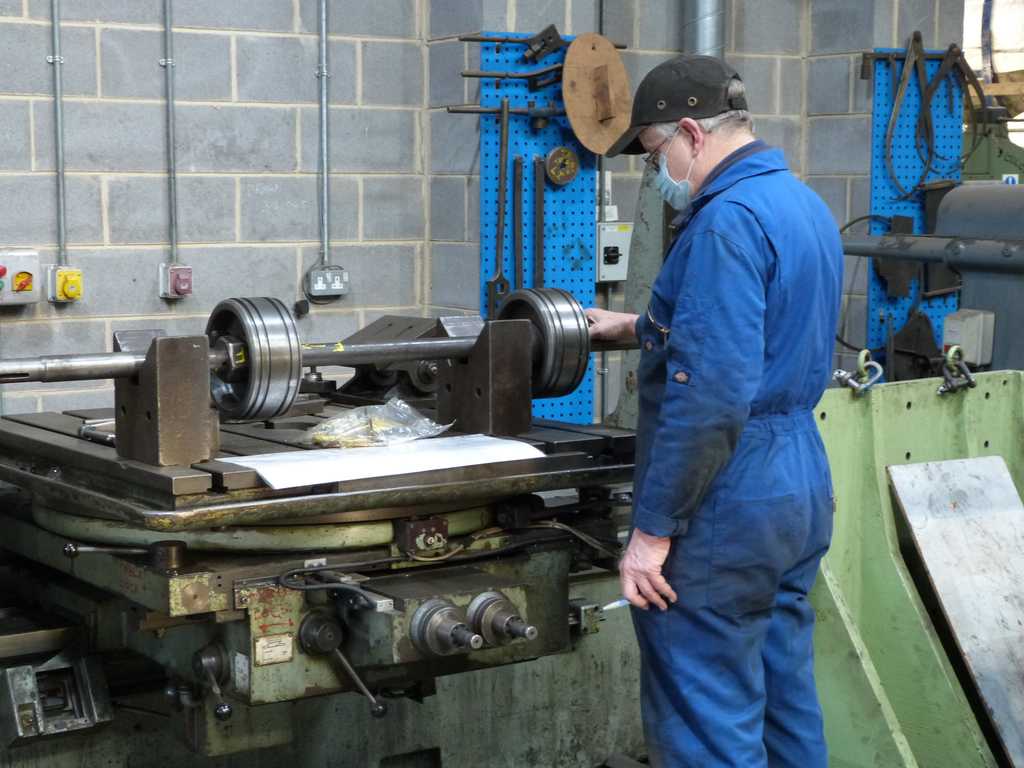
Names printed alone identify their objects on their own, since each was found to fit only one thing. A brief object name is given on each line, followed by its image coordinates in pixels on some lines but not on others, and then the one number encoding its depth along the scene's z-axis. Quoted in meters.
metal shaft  1.99
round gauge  4.11
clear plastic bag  2.20
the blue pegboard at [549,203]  4.04
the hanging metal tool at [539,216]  4.10
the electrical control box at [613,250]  4.30
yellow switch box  3.67
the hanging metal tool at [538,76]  3.94
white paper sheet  1.94
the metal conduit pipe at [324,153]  4.03
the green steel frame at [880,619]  2.49
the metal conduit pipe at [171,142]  3.79
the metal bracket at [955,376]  2.74
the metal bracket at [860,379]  2.57
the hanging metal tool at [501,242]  3.99
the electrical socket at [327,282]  4.10
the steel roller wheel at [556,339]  2.39
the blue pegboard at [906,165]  4.57
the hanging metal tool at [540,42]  3.98
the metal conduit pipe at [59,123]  3.63
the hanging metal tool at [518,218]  4.08
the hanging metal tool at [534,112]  3.96
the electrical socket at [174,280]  3.84
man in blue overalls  1.94
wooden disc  4.02
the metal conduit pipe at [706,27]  4.39
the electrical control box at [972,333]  3.64
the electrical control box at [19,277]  3.58
